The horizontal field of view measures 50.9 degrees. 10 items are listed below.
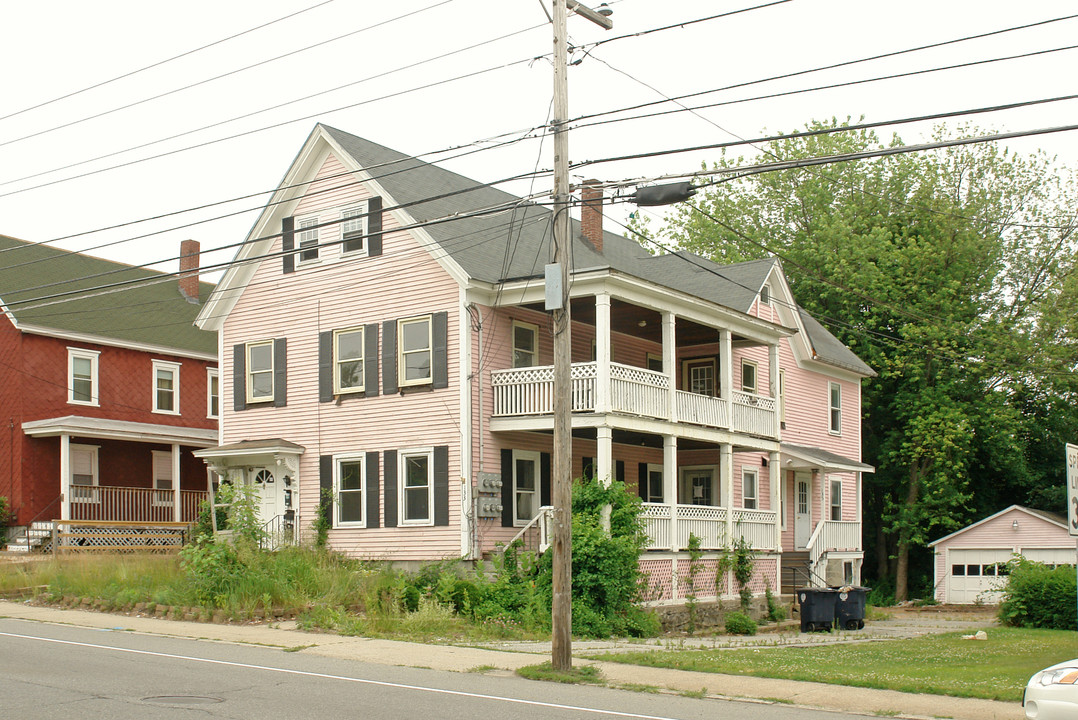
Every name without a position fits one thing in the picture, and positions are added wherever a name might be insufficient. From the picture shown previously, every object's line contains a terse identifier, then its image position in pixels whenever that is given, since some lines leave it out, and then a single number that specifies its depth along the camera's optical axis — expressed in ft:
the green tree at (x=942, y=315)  135.44
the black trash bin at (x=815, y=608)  87.92
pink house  80.28
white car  32.09
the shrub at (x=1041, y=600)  91.81
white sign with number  40.60
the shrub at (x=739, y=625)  82.64
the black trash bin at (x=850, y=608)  89.35
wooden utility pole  49.32
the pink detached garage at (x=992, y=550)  122.93
